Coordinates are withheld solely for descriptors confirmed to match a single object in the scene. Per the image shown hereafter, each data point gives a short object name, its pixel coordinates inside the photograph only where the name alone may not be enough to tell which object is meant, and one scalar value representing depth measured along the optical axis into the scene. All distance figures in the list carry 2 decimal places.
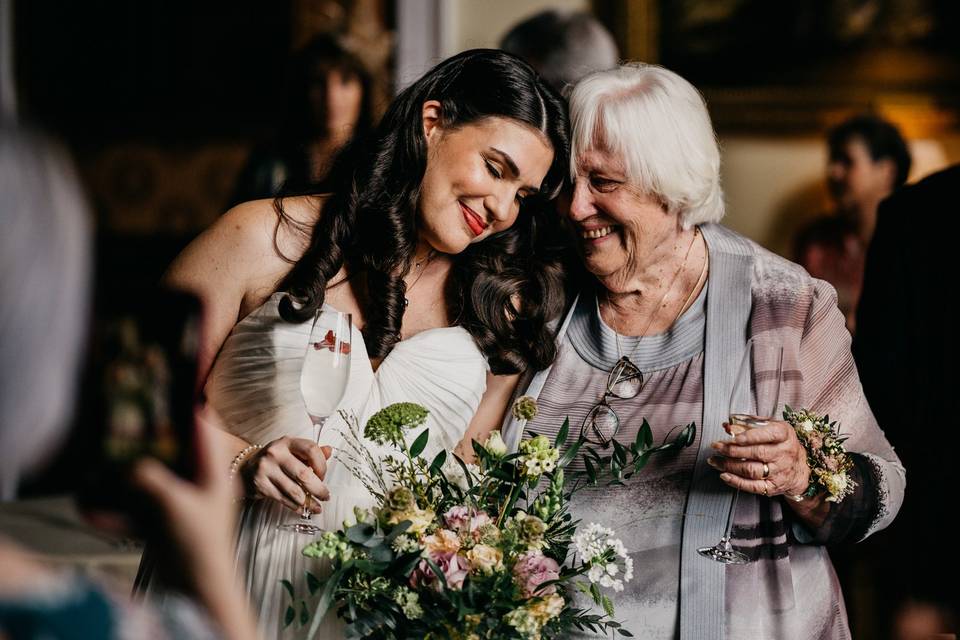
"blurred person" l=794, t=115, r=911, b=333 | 4.64
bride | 2.05
